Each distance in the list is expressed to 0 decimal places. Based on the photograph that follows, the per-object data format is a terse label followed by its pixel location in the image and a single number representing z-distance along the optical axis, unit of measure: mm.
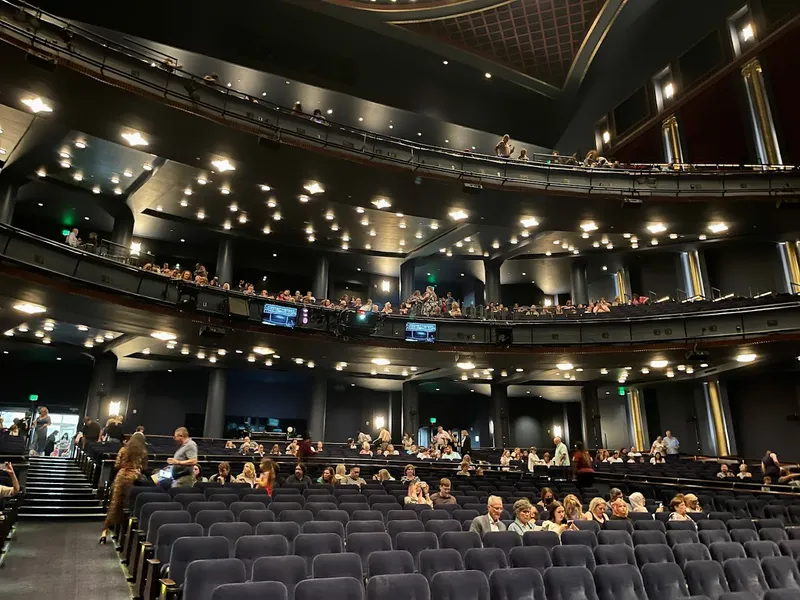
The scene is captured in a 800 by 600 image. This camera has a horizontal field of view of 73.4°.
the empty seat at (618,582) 4328
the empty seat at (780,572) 5059
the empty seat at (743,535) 6508
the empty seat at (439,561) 4734
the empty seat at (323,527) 5673
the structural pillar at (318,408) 23359
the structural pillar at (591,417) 24516
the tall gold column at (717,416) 21297
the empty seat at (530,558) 5016
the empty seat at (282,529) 5484
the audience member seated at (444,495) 8016
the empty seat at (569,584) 4164
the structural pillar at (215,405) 21859
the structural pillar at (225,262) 22708
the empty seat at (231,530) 5246
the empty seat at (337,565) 4055
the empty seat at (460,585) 3811
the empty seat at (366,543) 5312
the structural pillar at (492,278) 25812
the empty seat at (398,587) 3570
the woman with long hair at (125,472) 7156
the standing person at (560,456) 14594
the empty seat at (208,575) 3686
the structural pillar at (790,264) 20672
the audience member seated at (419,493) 7992
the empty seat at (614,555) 5246
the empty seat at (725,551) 5547
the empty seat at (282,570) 3912
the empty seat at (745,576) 4891
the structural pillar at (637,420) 25153
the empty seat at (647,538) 5992
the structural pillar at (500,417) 24438
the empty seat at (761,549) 5719
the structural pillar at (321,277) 24719
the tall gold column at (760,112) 19500
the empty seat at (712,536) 6297
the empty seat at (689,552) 5410
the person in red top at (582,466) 10250
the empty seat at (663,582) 4477
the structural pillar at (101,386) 20109
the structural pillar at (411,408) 24266
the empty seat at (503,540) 5641
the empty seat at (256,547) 4762
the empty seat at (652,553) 5340
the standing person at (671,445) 20438
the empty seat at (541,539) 5672
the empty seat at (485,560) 4926
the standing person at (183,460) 7652
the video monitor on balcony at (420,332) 18406
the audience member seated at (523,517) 6156
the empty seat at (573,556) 5094
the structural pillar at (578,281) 25797
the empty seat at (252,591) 3084
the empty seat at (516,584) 4008
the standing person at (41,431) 16256
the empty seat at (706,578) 4676
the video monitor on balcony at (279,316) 16438
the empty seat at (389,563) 4574
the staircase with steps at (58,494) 9897
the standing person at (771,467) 11945
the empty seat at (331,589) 3292
